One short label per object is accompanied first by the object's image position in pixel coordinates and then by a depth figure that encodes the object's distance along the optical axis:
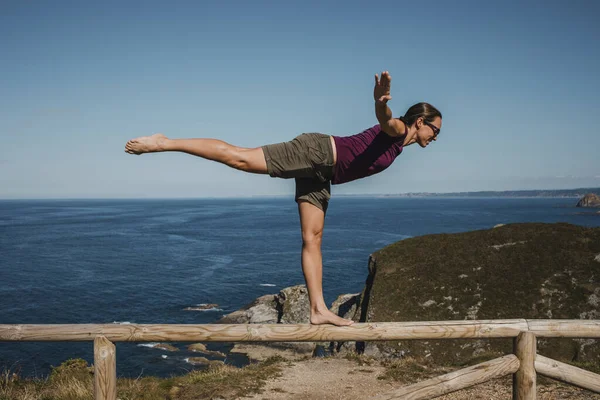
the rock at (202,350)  29.30
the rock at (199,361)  27.62
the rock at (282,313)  28.63
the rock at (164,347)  30.28
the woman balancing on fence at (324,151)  4.31
